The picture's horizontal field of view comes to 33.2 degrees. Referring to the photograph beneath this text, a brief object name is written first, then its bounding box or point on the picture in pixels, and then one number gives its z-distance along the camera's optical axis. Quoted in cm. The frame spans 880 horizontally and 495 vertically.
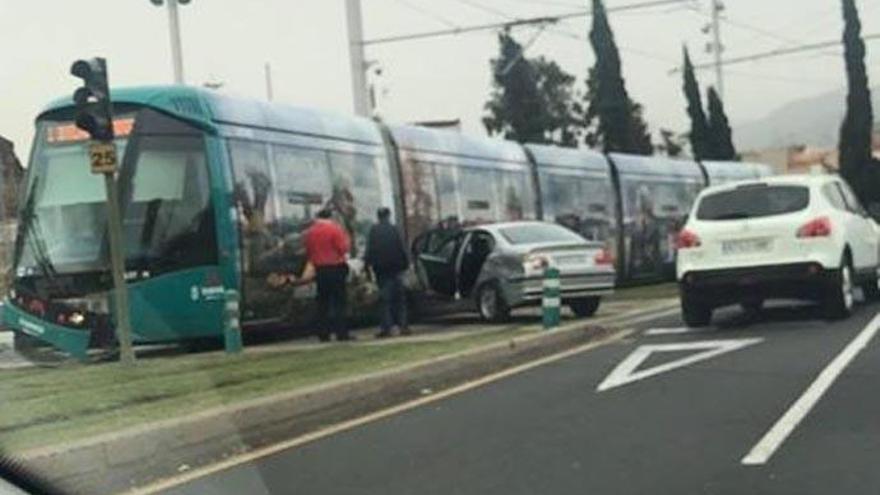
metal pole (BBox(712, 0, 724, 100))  5681
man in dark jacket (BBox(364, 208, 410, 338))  1822
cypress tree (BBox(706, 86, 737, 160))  6228
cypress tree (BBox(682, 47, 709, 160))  6253
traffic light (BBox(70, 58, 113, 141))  1374
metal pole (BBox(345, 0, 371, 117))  3144
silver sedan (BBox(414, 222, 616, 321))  2016
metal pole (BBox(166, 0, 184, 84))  2666
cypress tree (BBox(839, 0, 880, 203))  5753
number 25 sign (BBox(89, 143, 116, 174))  1380
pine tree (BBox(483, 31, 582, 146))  6575
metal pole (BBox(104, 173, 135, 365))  1409
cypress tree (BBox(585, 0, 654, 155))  5484
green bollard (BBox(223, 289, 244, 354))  1603
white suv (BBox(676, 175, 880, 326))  1617
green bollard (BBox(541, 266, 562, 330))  1761
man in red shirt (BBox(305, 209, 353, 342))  1770
